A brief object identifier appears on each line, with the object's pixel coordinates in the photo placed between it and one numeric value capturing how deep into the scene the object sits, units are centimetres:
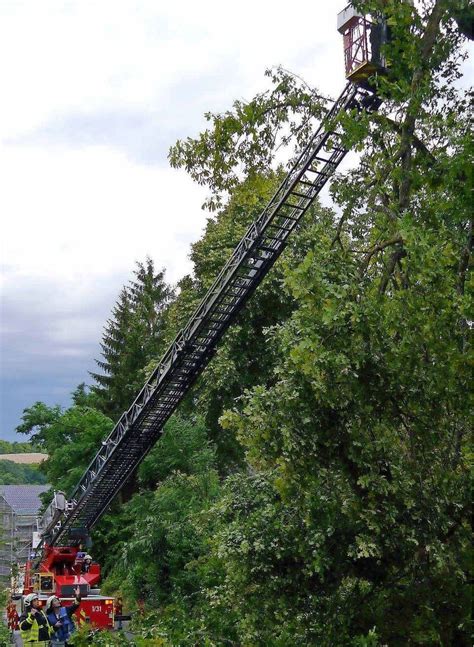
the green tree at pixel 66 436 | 2825
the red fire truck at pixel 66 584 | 1641
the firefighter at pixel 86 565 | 1905
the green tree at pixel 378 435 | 659
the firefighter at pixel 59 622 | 1310
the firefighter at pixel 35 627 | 1338
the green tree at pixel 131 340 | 3747
